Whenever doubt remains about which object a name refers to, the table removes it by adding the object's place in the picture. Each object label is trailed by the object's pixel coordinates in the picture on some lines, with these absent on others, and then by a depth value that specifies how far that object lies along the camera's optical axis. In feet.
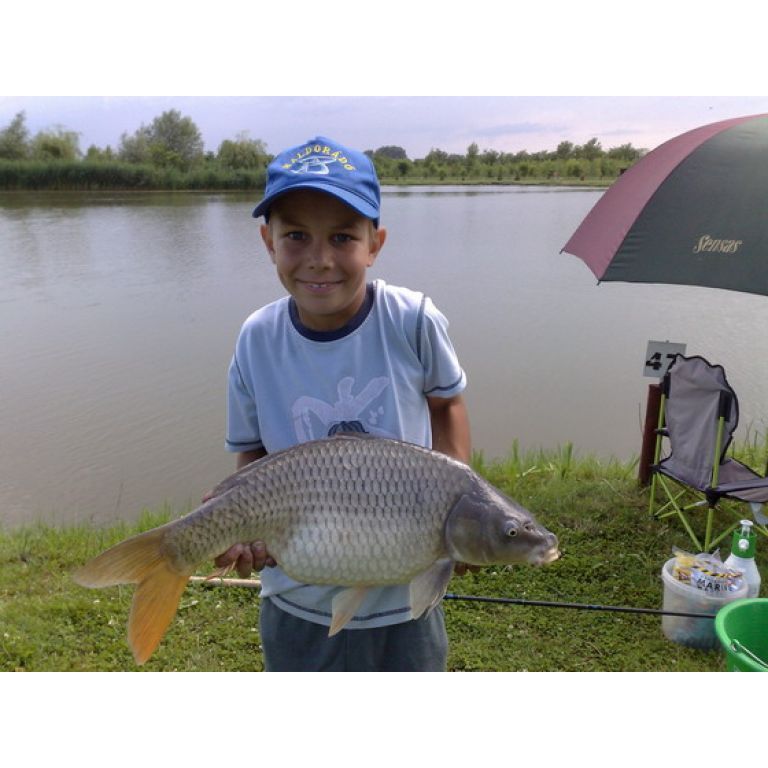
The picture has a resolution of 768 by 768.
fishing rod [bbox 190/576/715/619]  6.51
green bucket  5.74
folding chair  8.37
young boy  3.71
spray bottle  7.11
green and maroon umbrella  8.11
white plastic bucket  6.95
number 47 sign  10.04
